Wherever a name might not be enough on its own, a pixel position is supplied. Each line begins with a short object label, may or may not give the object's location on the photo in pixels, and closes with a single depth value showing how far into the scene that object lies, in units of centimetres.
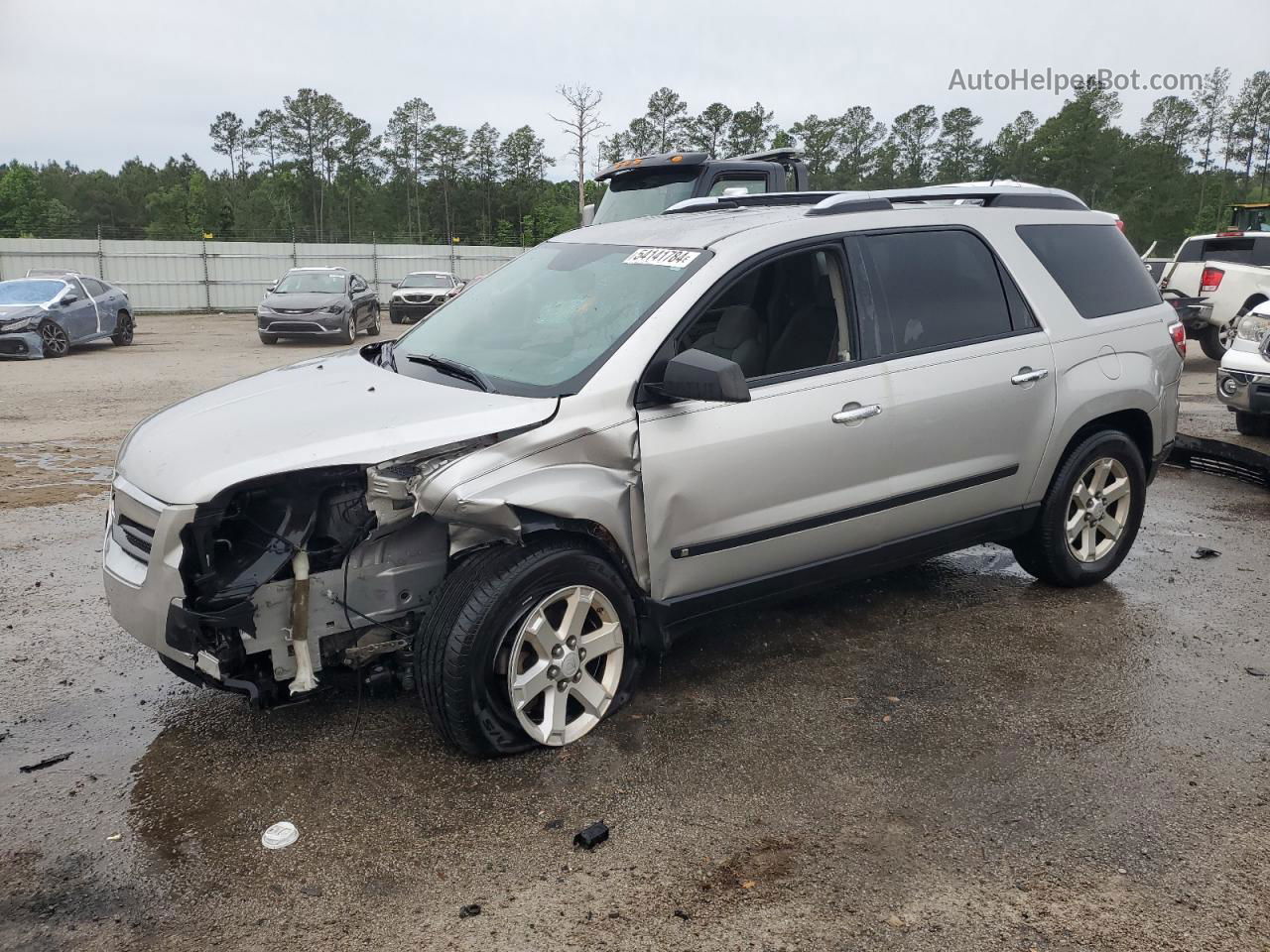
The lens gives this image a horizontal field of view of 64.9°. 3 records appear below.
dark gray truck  1027
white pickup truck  1513
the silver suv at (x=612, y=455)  324
